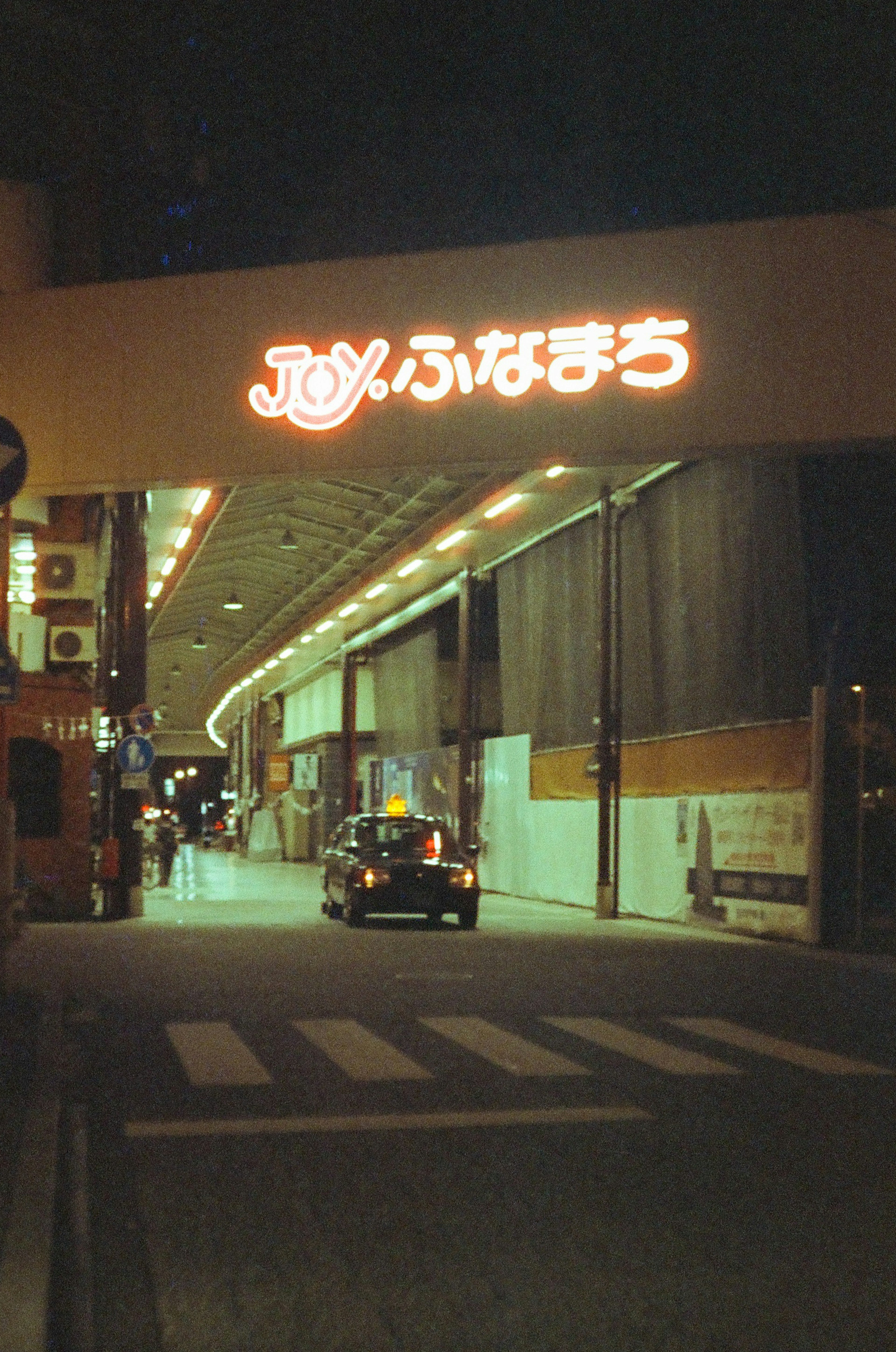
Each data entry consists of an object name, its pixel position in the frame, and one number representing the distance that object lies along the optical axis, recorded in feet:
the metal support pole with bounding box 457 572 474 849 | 131.03
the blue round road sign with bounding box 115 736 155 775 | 92.12
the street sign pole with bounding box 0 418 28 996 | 51.57
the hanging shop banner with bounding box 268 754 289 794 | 214.90
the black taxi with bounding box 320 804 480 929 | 85.51
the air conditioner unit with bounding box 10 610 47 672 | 90.74
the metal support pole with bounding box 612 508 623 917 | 98.37
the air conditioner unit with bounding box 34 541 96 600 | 90.22
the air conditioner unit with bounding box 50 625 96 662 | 92.38
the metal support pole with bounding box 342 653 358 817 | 181.47
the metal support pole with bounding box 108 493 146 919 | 94.32
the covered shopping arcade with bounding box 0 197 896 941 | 62.44
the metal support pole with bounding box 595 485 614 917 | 97.76
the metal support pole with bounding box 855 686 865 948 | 76.84
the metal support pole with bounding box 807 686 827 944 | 77.20
